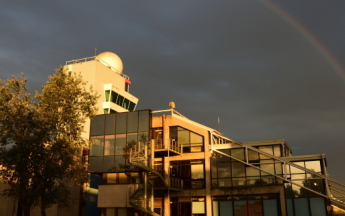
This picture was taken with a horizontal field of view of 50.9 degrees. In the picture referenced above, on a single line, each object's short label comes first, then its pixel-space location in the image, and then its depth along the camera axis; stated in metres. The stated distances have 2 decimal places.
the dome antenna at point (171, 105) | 36.99
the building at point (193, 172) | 31.08
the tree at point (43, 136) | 27.55
